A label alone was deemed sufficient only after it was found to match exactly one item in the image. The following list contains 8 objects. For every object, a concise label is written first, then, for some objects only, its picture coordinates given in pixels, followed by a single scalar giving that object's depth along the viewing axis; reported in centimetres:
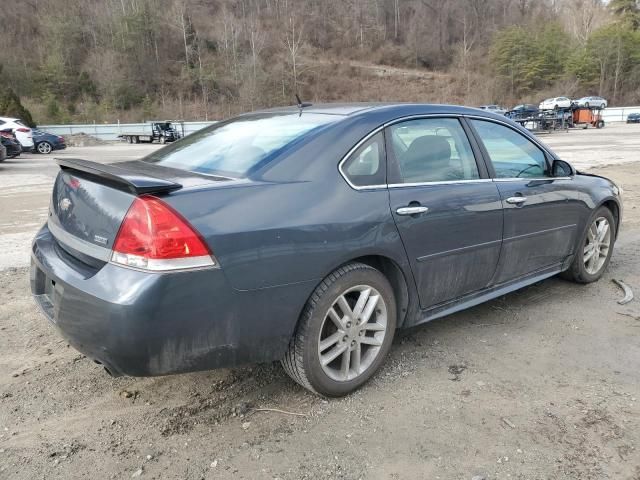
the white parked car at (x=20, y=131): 2125
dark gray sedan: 231
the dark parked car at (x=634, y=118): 4584
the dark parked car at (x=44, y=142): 2548
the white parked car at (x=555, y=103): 4943
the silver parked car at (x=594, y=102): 3967
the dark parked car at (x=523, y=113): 3884
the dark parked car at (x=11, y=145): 1774
